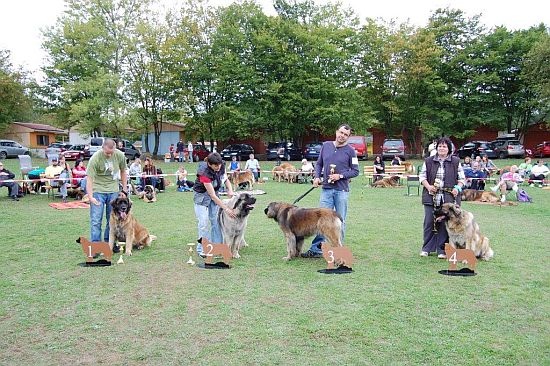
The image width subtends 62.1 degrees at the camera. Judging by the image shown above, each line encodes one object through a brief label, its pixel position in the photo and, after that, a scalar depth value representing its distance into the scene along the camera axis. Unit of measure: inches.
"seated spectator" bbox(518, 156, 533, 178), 721.5
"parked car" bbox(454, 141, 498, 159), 1240.8
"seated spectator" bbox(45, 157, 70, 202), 550.3
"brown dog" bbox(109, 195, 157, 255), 261.0
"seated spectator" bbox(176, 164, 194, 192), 675.7
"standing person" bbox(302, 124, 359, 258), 246.7
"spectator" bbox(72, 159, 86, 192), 553.7
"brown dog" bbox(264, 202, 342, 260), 239.8
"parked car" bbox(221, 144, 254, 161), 1236.5
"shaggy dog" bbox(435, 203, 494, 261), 243.3
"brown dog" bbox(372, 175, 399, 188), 717.3
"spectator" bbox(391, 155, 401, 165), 810.2
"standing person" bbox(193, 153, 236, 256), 246.1
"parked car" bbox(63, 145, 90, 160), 1247.0
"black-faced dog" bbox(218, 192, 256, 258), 249.9
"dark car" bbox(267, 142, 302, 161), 1256.2
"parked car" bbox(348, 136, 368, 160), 1215.6
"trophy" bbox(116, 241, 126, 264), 265.9
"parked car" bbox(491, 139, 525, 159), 1246.3
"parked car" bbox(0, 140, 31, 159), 1317.7
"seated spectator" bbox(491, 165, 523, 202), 528.4
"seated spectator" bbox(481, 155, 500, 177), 739.2
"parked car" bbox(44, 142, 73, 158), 1283.5
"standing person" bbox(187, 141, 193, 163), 1264.8
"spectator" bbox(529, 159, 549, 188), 685.3
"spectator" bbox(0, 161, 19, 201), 550.3
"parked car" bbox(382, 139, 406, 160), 1142.3
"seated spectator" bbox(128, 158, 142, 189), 628.2
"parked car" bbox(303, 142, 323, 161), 1139.3
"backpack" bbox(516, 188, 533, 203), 526.1
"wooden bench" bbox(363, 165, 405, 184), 756.8
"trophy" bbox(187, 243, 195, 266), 245.3
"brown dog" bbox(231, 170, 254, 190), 695.7
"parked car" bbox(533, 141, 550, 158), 1310.8
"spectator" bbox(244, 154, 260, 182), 786.8
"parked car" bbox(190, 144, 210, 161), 1326.3
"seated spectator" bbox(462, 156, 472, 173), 712.5
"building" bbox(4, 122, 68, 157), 1859.0
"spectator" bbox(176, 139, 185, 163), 1254.4
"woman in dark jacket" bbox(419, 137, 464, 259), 250.5
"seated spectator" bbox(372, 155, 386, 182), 750.5
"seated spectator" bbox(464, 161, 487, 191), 650.8
